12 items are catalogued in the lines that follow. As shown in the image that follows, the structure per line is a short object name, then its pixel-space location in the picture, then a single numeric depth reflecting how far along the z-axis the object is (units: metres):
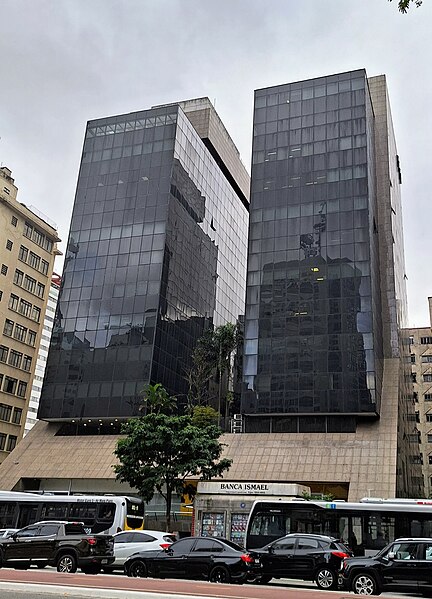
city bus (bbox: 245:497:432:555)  26.66
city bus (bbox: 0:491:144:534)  33.38
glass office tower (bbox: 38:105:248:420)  65.56
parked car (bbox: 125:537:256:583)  21.28
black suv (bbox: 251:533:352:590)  22.02
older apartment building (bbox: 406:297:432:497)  98.81
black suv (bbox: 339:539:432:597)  18.45
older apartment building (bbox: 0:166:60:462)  76.88
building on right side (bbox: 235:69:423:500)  55.91
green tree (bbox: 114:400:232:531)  41.84
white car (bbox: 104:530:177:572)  26.17
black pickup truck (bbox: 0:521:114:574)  23.50
